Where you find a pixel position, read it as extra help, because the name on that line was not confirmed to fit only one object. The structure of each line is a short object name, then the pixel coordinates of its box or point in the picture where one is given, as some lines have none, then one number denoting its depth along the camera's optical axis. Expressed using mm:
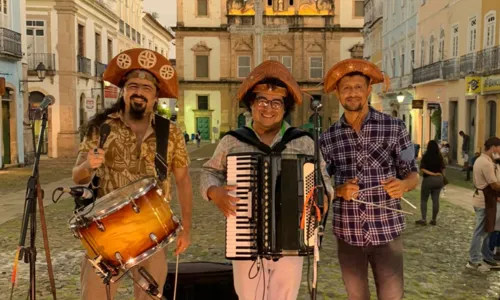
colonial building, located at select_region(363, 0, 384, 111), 34375
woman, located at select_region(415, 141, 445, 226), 8695
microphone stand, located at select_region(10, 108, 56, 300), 3084
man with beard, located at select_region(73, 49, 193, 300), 3281
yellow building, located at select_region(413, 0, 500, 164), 18133
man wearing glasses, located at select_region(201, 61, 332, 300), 3232
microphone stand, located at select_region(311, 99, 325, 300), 2912
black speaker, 4070
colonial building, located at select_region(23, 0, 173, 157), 24219
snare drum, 2896
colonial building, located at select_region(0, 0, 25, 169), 19000
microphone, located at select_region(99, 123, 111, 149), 2926
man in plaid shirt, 3359
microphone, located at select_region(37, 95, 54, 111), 3238
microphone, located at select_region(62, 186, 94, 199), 2916
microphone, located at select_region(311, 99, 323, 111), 2802
